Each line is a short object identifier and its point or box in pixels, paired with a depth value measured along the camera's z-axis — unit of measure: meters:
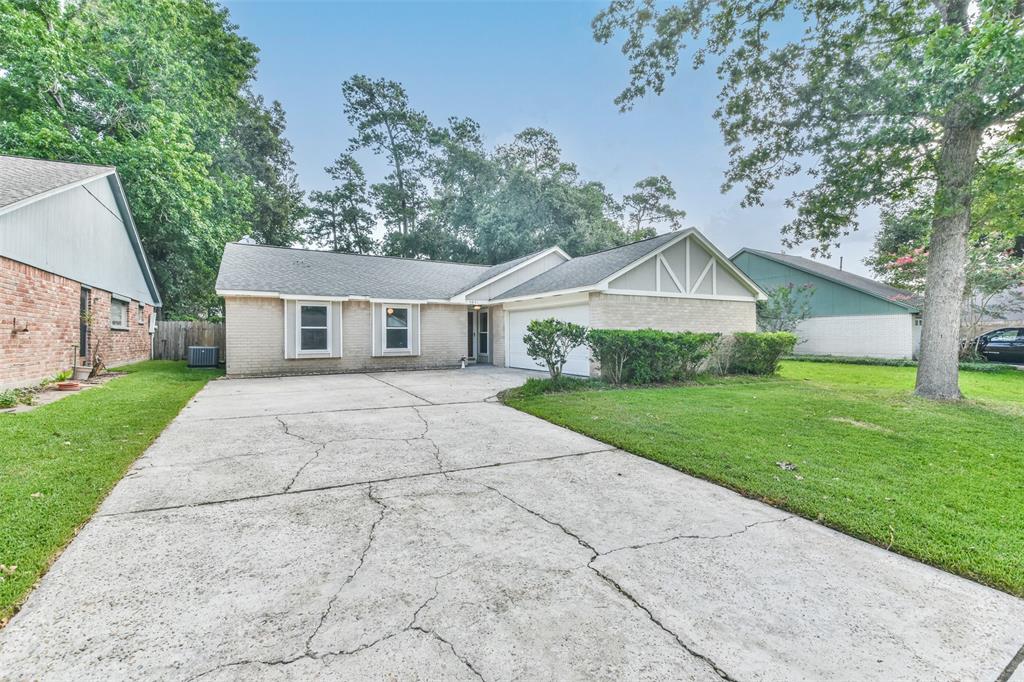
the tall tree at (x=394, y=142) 30.27
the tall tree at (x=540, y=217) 25.28
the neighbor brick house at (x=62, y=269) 7.81
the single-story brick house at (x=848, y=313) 18.08
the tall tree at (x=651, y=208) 33.44
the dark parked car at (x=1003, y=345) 15.55
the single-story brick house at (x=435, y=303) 11.87
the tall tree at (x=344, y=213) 29.67
